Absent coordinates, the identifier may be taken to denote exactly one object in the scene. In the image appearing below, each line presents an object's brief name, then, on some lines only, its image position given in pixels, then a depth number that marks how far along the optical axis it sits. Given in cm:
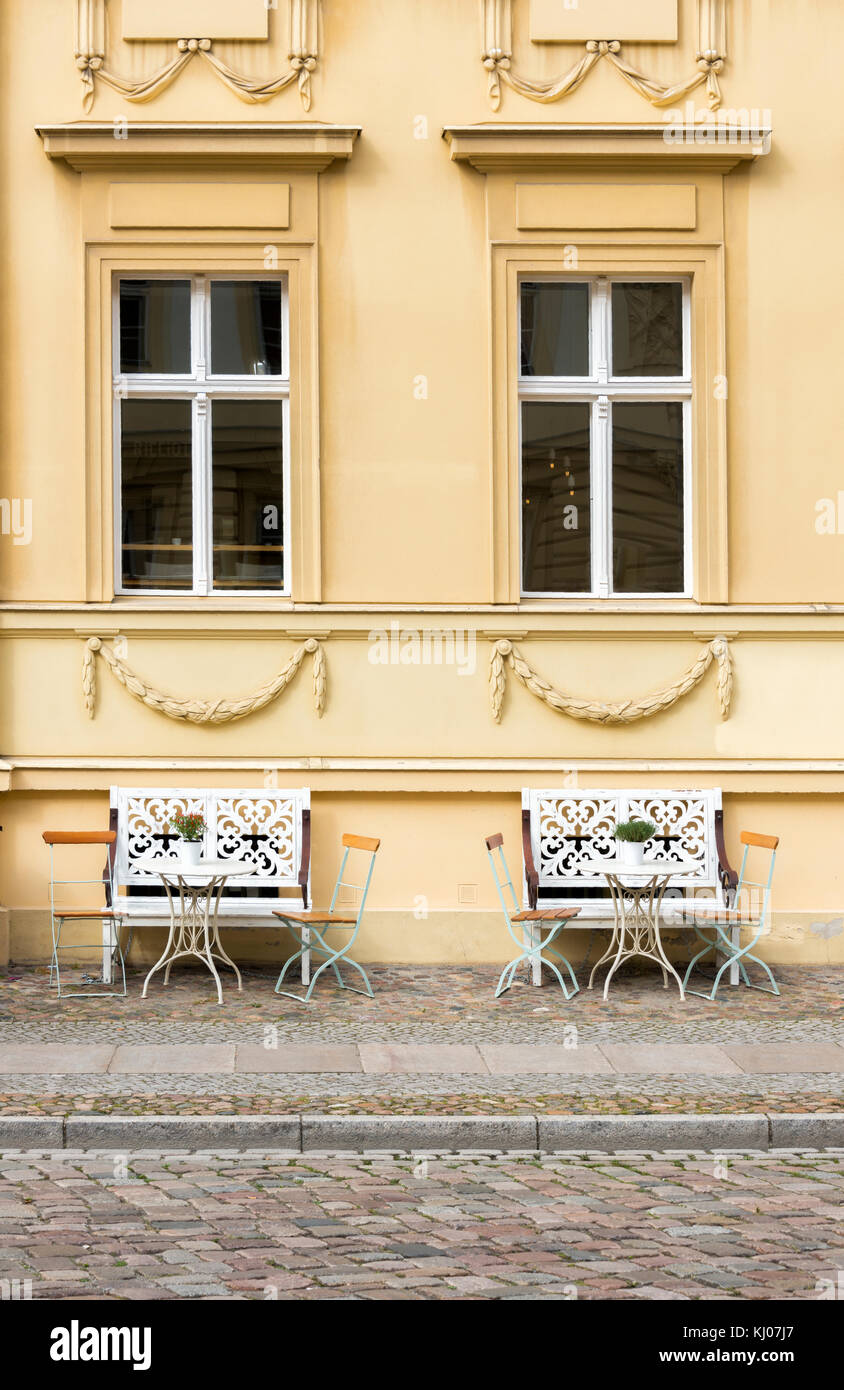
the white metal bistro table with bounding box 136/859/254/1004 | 1009
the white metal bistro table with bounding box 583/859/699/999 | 1020
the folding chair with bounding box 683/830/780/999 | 1034
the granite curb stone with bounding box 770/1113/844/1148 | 714
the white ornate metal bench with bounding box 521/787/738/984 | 1104
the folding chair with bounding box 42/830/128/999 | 1015
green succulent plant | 1035
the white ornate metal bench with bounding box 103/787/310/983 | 1098
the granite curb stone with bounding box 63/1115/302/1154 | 700
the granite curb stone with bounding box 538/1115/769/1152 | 709
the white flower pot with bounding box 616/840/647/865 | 1048
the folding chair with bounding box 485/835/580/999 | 1020
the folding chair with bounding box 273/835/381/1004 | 1007
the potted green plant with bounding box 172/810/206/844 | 1034
